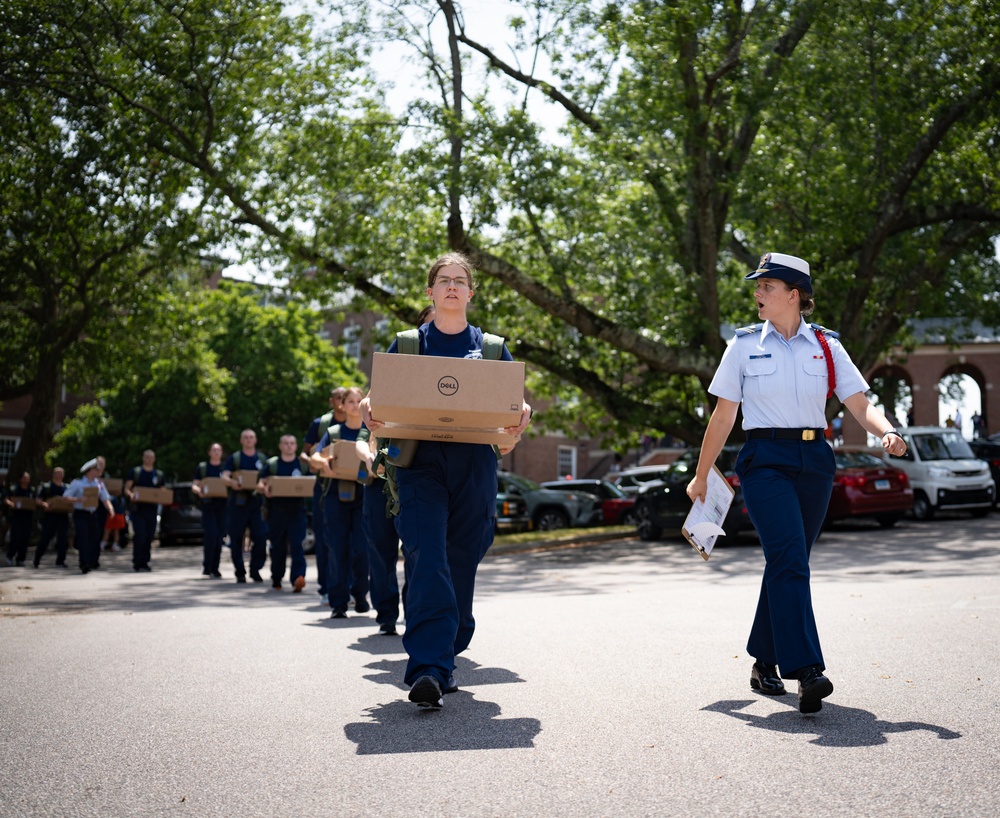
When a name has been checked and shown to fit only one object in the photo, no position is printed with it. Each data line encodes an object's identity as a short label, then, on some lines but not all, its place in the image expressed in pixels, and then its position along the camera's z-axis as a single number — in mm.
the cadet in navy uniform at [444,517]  5473
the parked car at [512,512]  28406
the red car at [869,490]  21827
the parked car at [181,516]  31469
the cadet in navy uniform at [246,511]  15852
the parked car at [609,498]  29328
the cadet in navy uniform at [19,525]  22891
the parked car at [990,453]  27250
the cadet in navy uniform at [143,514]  19203
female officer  5324
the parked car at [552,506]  28891
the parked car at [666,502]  22844
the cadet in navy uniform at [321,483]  10734
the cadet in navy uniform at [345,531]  10180
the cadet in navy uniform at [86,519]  18844
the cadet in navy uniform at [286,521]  14023
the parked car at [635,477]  32281
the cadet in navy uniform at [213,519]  17562
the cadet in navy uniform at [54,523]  21312
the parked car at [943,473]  24234
